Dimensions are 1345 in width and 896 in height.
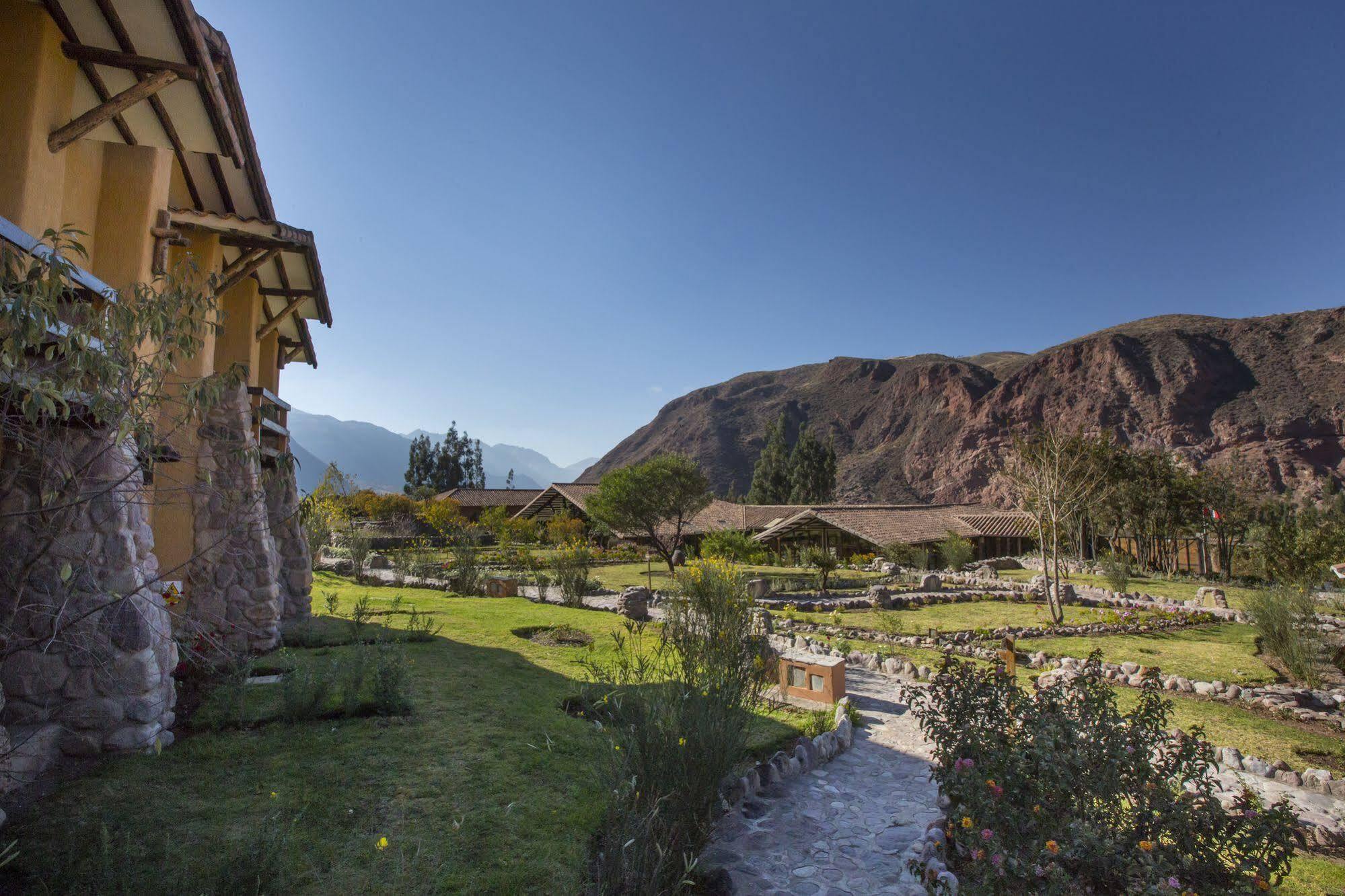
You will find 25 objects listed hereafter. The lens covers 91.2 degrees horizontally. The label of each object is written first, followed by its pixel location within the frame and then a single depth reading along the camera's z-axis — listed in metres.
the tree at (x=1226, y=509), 25.08
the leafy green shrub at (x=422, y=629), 8.30
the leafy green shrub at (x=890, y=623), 12.22
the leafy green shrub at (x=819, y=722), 6.26
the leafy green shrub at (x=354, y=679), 5.39
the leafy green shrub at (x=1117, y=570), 18.69
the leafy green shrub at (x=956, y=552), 25.47
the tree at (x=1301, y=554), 14.91
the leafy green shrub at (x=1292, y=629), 8.42
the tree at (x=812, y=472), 53.44
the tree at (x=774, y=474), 55.81
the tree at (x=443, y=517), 28.89
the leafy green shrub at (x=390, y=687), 5.45
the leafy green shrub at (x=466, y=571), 15.86
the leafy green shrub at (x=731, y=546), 20.59
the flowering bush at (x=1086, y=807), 2.87
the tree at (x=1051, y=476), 13.77
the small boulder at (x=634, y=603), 13.25
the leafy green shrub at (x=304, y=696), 5.11
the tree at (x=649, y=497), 25.70
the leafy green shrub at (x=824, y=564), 19.22
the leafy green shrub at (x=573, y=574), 15.24
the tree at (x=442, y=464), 72.81
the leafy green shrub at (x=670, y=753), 3.17
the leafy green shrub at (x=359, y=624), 7.24
